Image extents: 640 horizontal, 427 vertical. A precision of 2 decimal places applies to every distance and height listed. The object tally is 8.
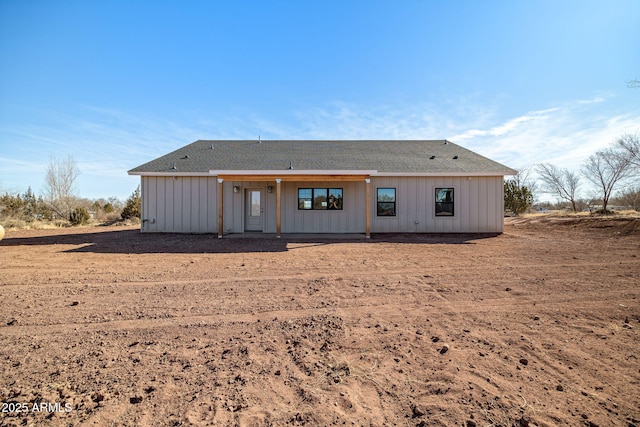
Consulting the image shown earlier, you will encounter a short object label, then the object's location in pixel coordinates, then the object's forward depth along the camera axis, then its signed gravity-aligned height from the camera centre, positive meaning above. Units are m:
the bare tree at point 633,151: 16.83 +3.65
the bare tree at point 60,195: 18.94 +1.54
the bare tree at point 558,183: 28.98 +3.17
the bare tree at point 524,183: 32.44 +3.74
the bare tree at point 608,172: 22.59 +3.49
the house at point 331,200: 12.78 +0.74
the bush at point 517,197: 22.02 +1.36
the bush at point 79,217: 17.66 +0.04
